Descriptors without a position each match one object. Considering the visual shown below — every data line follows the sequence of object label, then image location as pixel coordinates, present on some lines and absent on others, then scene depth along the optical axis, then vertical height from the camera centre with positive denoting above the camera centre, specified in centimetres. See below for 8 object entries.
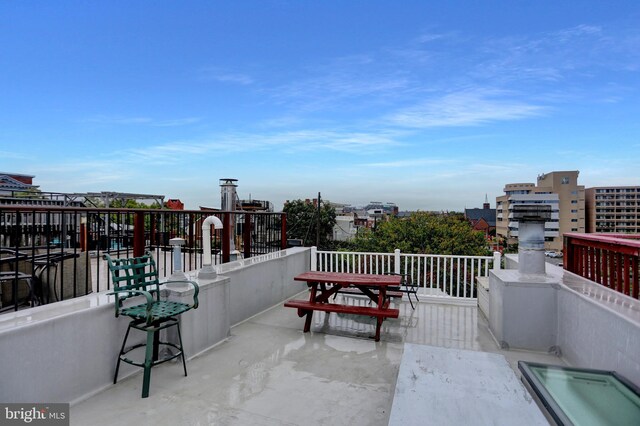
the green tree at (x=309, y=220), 3020 -85
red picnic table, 397 -109
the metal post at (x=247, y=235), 584 -42
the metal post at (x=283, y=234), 681 -47
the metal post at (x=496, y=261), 570 -87
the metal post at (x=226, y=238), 507 -41
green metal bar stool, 265 -85
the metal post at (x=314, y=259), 702 -102
